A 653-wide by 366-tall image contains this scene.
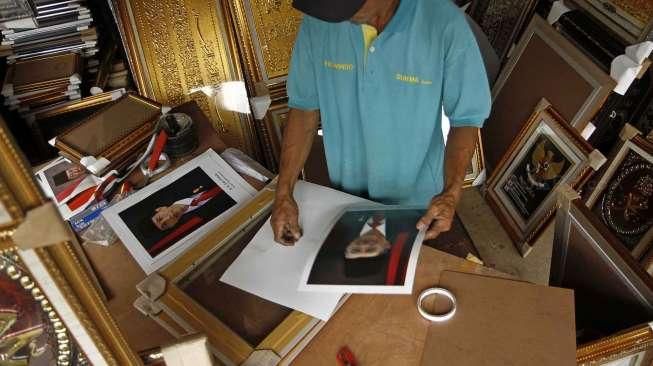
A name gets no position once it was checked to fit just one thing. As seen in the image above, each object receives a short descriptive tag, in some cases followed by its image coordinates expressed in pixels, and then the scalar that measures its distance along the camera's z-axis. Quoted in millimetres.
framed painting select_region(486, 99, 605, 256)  2146
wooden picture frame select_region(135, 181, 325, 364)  989
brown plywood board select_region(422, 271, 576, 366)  921
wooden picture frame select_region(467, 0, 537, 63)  2707
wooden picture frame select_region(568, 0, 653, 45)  2035
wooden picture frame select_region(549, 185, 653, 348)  1139
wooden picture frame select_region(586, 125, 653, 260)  2025
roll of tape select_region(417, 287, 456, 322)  993
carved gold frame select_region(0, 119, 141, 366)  536
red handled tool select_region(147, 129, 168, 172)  1590
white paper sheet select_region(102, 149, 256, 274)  1326
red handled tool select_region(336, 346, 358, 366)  950
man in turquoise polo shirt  1231
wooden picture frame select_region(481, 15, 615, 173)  2152
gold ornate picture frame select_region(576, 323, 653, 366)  1078
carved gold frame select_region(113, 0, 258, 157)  2318
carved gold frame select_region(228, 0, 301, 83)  2426
